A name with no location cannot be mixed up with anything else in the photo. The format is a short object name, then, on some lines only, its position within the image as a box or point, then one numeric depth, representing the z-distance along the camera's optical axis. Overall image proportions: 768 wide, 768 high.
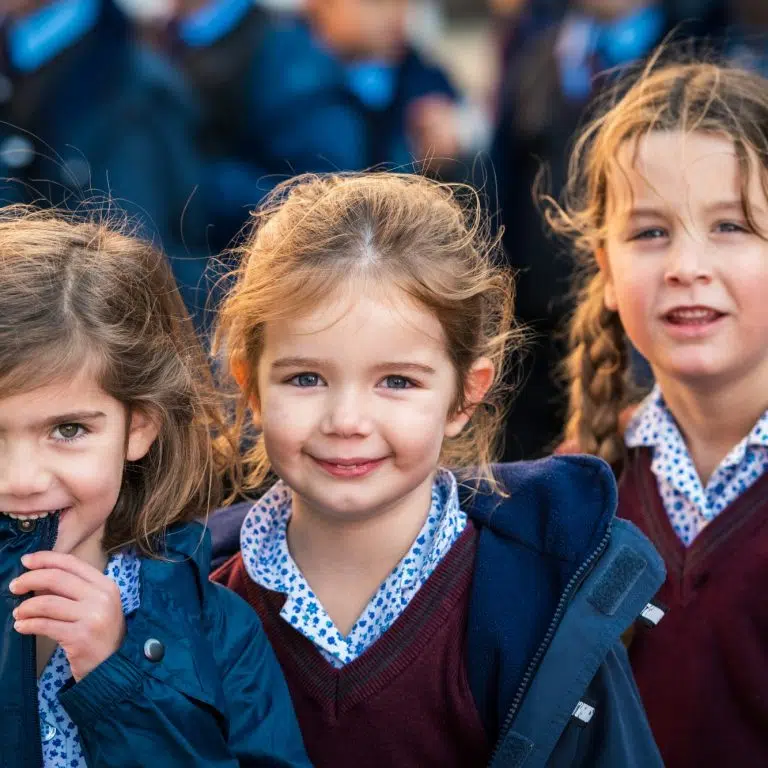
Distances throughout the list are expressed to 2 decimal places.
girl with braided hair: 4.61
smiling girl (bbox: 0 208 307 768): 3.61
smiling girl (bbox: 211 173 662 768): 4.07
